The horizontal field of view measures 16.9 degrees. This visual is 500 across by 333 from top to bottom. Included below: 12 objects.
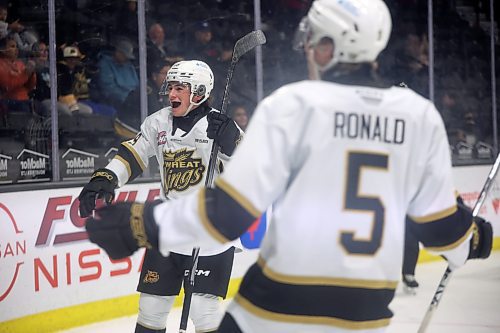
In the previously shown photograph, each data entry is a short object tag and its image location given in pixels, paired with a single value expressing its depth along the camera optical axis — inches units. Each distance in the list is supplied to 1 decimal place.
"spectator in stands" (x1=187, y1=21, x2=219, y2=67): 411.2
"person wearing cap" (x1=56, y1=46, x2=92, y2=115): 336.4
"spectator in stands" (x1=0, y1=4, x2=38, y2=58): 322.5
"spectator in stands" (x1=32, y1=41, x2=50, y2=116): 328.1
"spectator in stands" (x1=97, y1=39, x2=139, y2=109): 366.6
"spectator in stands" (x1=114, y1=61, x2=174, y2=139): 366.0
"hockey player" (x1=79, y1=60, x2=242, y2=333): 216.5
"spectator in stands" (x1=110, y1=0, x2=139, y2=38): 365.7
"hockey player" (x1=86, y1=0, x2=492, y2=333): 105.6
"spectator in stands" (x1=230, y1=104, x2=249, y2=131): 413.3
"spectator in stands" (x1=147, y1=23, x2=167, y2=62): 375.4
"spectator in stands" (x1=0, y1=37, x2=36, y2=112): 320.5
